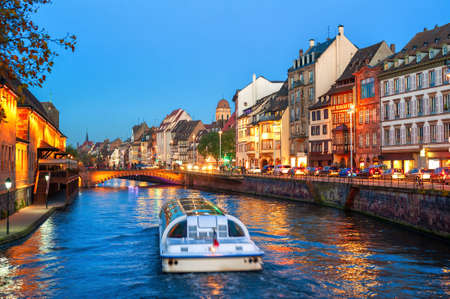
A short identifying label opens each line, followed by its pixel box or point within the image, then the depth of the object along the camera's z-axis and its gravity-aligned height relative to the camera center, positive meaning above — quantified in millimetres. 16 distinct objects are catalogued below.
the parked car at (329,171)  67312 -406
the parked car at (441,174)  41119 -624
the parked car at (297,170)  71812 -321
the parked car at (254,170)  85925 -308
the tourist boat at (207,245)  21438 -3126
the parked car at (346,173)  60016 -610
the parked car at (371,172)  56122 -504
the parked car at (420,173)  47341 -574
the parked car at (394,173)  52531 -604
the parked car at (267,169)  83938 -87
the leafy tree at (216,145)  128875 +5932
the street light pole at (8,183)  29039 -623
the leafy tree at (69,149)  139000 +5791
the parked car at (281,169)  76000 -105
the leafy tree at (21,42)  13605 +3335
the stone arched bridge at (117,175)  110875 -956
